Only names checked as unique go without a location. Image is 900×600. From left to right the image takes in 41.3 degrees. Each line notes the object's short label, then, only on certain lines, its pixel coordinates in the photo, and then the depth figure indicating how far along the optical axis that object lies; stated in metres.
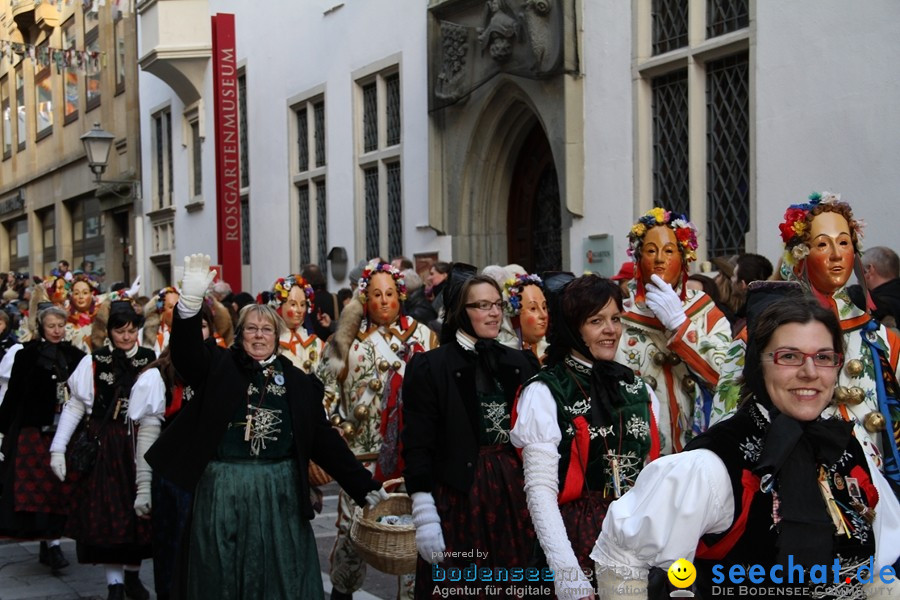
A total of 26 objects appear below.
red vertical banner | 19.73
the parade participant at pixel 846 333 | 4.63
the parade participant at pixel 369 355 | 7.59
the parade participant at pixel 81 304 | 11.77
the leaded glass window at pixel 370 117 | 16.97
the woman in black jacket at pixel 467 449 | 4.87
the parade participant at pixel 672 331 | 5.59
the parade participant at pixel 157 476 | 6.68
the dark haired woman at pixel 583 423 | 3.99
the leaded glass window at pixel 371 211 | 17.06
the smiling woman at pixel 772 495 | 2.66
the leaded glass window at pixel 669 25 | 11.12
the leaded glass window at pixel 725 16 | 10.41
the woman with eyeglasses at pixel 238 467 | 5.19
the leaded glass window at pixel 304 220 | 19.38
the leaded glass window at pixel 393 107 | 16.27
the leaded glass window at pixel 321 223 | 18.72
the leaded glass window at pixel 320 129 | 18.61
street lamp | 21.14
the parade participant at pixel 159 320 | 9.59
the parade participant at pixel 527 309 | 7.47
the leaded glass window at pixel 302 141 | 19.20
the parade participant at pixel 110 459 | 7.43
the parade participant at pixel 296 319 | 9.27
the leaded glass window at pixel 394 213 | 16.23
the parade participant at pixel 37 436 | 8.50
